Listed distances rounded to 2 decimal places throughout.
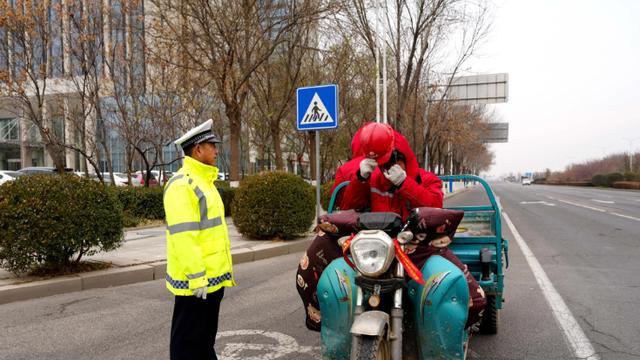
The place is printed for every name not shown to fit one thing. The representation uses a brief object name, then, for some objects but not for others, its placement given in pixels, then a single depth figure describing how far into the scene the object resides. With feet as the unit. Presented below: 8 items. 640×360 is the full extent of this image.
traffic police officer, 9.77
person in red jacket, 10.00
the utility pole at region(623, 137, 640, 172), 204.93
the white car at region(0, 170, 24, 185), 97.18
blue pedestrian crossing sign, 32.14
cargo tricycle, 8.41
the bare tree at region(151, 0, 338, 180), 43.98
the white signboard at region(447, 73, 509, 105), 103.81
